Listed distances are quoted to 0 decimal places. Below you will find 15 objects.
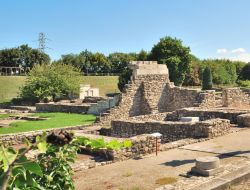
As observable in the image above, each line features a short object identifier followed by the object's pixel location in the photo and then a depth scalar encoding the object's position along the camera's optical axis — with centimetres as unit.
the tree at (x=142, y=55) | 6646
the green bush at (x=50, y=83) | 3585
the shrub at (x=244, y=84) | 5812
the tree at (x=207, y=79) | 5284
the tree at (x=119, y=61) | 9488
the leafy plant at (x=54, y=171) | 286
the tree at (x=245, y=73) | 8190
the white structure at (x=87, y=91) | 4034
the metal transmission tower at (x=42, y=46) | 9308
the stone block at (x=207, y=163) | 816
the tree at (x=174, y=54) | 5128
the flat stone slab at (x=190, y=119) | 1549
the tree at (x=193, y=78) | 6378
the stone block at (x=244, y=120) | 1589
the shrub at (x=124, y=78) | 4765
